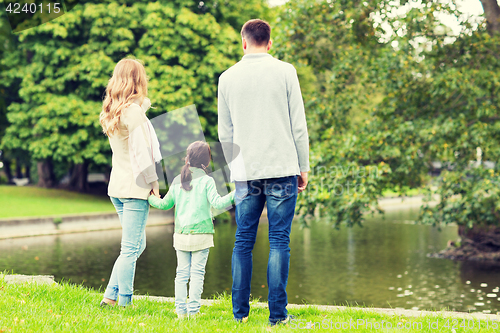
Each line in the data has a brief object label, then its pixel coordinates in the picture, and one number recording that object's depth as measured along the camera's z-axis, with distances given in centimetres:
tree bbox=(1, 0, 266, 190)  2025
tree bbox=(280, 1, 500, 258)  1013
